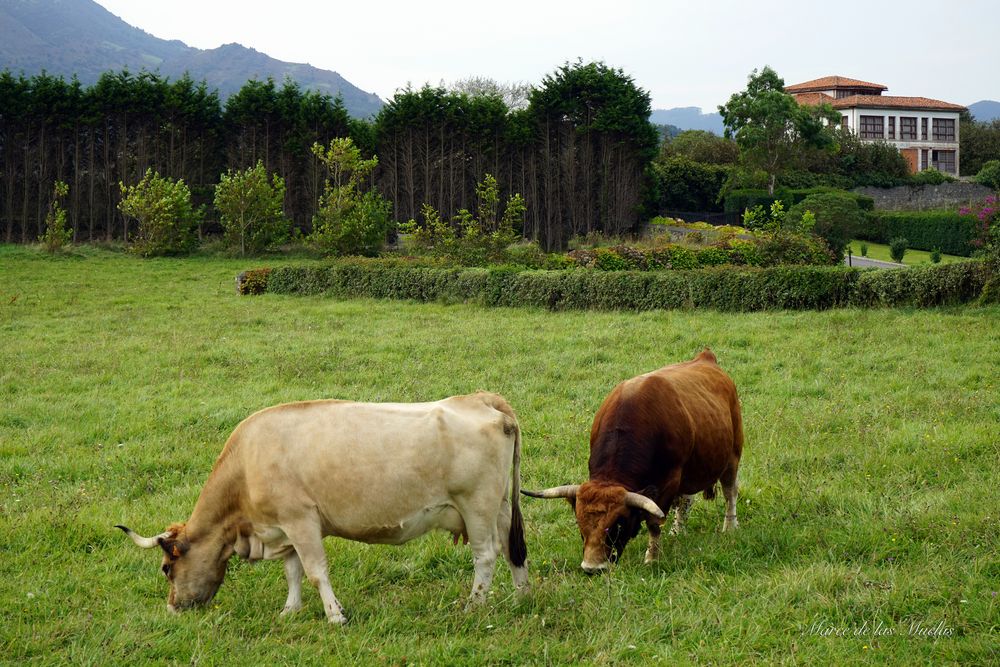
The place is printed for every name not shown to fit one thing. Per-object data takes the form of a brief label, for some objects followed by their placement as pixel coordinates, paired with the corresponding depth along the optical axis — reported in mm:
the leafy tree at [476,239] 26828
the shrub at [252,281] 25766
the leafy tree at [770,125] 55031
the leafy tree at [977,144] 79125
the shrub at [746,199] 50359
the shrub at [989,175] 57669
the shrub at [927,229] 44875
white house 82500
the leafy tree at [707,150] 63094
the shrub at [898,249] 37062
